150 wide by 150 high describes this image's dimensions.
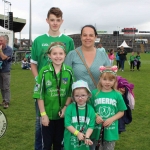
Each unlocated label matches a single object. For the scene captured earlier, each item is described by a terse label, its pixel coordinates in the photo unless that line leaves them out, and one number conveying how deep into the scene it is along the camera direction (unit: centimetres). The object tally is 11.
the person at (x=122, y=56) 1380
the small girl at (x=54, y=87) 217
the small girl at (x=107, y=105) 219
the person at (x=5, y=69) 493
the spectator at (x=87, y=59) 224
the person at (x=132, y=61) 1410
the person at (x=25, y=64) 1418
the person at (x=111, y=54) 1337
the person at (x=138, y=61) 1421
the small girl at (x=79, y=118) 210
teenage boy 236
